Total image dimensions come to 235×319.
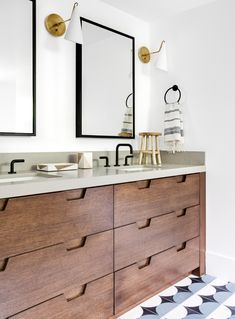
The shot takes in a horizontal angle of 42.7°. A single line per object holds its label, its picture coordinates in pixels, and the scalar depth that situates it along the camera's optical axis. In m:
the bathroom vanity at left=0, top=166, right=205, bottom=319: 1.24
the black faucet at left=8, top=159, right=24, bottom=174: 1.72
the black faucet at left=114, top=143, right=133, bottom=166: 2.32
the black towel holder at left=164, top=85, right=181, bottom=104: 2.48
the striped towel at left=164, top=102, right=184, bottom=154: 2.38
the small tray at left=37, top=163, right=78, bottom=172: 1.82
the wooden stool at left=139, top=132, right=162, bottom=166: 2.46
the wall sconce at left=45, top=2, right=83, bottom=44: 1.87
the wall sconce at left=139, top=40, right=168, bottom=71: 2.44
